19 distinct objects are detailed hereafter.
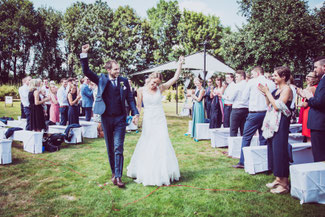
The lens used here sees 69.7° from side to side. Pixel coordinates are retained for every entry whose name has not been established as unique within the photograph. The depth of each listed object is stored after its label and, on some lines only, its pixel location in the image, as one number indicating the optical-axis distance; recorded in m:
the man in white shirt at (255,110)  4.85
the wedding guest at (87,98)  9.12
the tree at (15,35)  35.78
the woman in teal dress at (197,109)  7.89
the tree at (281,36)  15.39
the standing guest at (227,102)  6.13
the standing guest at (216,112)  8.25
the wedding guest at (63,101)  8.15
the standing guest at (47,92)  9.95
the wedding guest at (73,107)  7.98
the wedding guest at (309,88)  5.19
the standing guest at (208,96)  9.07
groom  3.95
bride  4.04
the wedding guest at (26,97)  7.07
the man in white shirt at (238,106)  5.72
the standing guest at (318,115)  3.43
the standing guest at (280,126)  3.57
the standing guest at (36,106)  6.57
